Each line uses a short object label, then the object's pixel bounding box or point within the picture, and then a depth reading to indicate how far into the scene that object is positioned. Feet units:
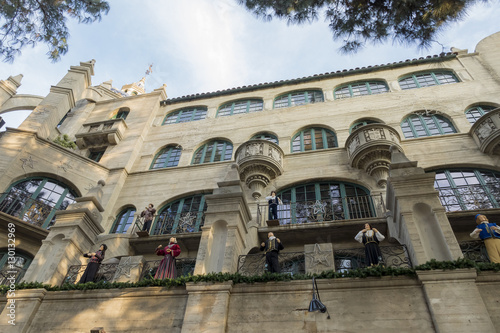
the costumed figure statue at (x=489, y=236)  28.07
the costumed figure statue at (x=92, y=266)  34.78
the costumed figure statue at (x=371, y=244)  30.42
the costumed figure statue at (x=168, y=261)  33.04
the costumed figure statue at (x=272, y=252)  31.76
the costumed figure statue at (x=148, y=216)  49.66
